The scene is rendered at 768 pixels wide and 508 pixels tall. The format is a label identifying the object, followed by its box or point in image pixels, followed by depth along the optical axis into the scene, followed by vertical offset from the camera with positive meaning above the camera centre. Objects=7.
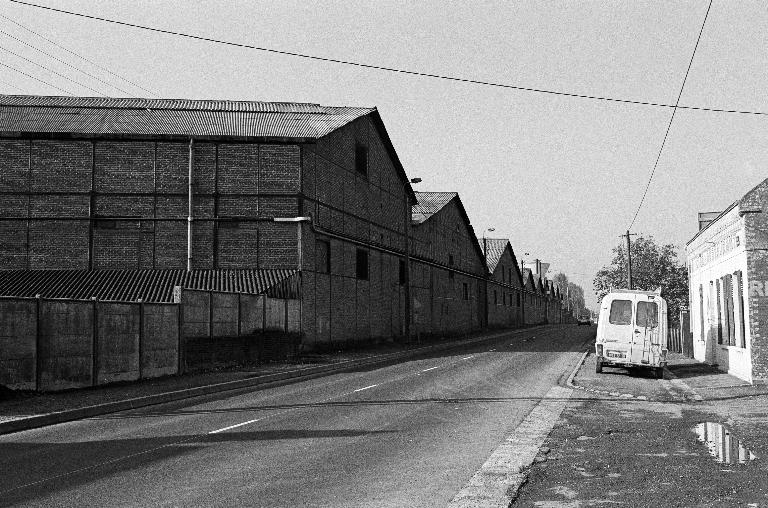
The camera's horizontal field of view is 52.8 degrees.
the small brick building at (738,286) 19.95 +0.78
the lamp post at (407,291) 44.11 +1.32
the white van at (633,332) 23.62 -0.59
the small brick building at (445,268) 57.12 +3.85
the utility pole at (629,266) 60.88 +3.75
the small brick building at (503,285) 88.44 +3.51
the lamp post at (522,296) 111.06 +2.52
